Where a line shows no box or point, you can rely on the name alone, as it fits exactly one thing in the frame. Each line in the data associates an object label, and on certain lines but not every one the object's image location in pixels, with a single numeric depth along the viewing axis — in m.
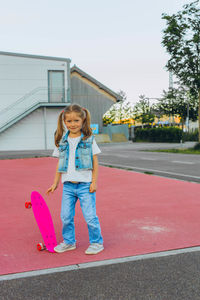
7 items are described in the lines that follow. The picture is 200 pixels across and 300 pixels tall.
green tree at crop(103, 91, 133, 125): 70.94
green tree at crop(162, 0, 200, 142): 23.25
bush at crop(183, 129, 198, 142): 49.59
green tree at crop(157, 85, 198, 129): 57.84
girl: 3.91
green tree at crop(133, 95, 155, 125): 71.50
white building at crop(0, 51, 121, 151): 31.39
